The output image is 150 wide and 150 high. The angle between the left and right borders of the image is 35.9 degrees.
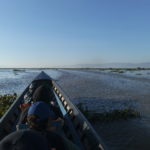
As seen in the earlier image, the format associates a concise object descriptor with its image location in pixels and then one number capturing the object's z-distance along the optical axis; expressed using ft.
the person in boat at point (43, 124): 9.58
